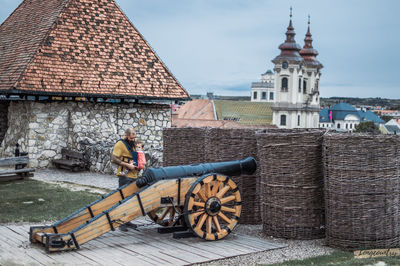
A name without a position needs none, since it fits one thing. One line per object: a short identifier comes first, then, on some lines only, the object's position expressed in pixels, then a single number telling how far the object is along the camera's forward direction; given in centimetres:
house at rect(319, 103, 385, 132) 16050
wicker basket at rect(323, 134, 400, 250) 686
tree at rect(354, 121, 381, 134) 10915
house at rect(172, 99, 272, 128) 10756
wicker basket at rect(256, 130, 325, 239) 742
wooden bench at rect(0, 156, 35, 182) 1339
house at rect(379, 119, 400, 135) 12768
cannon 682
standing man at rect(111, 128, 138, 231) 836
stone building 1658
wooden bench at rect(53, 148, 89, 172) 1609
